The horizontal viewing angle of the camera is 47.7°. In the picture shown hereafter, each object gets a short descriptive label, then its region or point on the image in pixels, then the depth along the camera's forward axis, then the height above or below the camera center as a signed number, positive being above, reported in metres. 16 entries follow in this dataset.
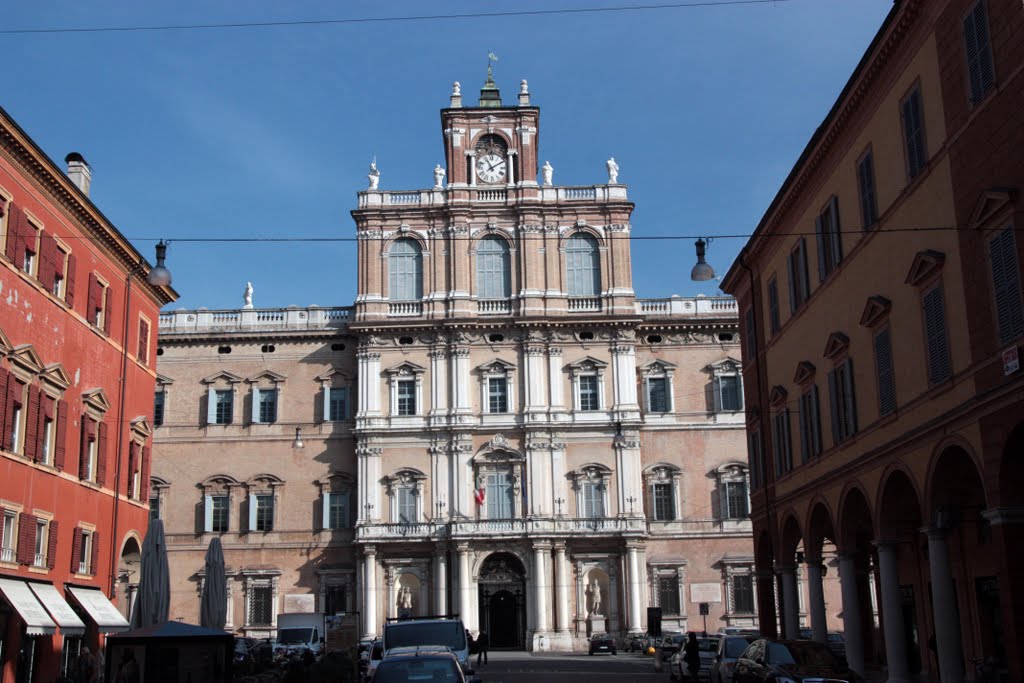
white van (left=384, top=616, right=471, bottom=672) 26.36 -0.55
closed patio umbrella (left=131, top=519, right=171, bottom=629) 25.89 +0.65
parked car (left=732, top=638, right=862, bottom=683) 21.19 -1.17
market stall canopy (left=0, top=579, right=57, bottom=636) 26.73 +0.20
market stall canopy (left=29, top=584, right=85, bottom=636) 28.73 +0.15
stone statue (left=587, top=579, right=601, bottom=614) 56.22 +0.46
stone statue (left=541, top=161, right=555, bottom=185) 61.81 +22.76
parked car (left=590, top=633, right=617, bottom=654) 51.31 -1.70
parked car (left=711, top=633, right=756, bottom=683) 27.30 -1.21
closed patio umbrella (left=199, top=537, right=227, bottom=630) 28.22 +0.46
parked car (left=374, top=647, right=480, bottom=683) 16.72 -0.84
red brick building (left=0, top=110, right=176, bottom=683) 27.81 +5.48
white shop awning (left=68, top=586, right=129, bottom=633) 31.44 +0.17
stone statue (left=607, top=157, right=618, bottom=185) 61.38 +22.54
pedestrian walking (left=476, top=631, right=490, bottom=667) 43.08 -1.40
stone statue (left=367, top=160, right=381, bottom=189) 61.64 +22.45
